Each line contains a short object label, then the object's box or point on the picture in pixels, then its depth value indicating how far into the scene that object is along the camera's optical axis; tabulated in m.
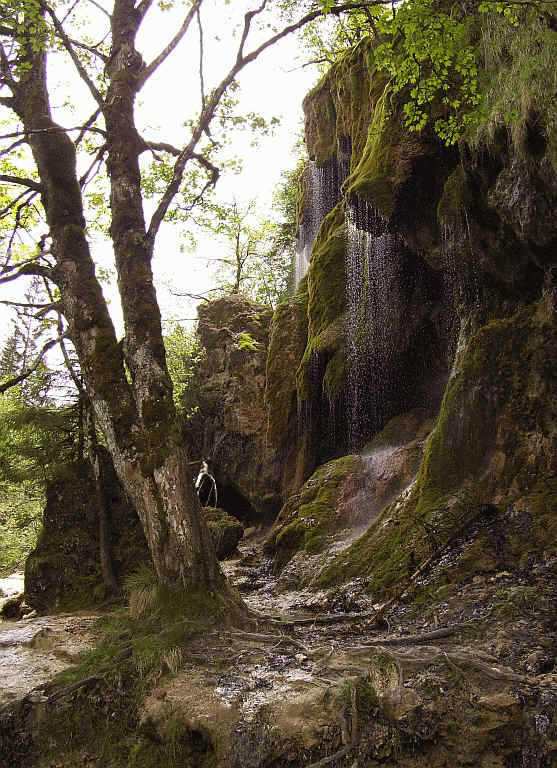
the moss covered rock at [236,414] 17.98
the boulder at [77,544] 7.48
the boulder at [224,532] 12.39
